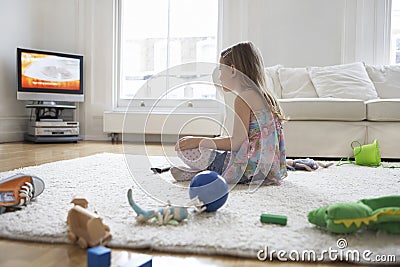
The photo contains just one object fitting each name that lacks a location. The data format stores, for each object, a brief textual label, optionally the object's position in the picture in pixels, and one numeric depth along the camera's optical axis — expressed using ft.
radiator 10.64
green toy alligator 2.85
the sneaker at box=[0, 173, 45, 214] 3.59
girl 5.13
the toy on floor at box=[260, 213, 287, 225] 3.22
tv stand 12.41
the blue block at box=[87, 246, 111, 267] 2.31
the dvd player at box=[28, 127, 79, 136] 12.39
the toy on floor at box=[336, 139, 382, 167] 7.62
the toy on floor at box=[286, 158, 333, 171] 6.96
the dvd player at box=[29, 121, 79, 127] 12.45
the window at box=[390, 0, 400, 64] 12.24
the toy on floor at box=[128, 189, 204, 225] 3.23
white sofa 8.77
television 12.50
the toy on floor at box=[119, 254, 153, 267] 2.24
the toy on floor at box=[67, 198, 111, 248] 2.74
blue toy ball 3.57
